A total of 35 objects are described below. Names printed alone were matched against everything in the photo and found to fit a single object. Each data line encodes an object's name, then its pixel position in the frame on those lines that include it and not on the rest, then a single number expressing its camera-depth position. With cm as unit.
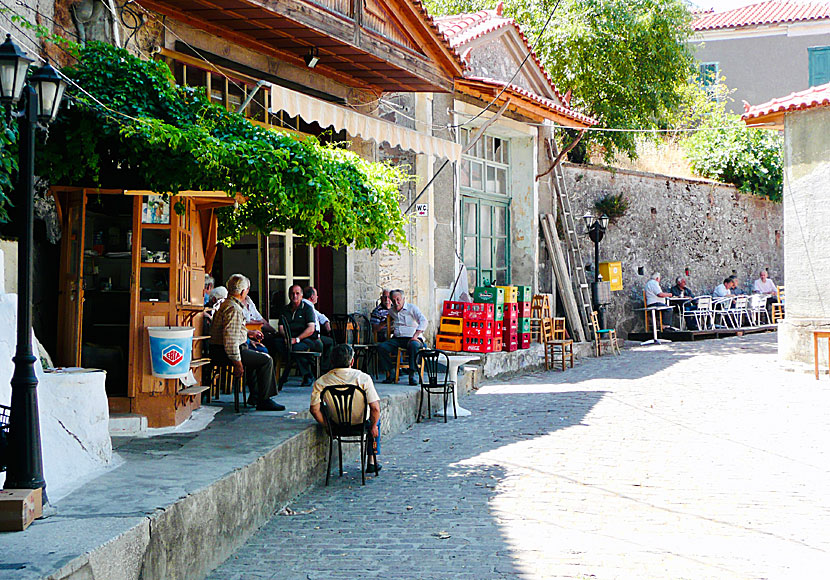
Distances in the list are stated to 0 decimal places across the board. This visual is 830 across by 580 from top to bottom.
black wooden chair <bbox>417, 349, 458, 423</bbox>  1000
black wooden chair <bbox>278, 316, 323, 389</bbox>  967
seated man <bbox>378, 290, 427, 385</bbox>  1112
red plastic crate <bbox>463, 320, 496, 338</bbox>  1366
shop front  689
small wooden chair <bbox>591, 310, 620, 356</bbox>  1766
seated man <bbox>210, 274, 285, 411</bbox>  806
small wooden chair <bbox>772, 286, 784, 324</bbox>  2334
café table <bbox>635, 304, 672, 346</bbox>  1989
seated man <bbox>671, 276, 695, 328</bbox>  2091
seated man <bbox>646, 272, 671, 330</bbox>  1998
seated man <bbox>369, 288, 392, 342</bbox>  1181
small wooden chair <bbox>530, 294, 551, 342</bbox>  1591
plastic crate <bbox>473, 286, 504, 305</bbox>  1422
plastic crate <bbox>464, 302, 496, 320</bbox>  1363
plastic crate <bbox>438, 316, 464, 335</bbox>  1368
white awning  911
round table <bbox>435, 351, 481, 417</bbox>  1028
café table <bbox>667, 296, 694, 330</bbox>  2083
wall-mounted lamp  1054
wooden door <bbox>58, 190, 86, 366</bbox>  684
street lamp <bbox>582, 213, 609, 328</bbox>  1806
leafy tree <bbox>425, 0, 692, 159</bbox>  2011
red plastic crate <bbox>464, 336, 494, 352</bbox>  1364
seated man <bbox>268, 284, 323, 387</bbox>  1025
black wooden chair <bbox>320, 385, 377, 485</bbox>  722
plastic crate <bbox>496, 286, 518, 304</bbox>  1455
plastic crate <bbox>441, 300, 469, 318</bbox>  1378
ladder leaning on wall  1789
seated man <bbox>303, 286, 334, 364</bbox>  1096
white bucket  678
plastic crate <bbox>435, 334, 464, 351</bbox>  1368
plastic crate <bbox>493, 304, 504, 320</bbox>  1413
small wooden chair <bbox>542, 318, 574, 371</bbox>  1523
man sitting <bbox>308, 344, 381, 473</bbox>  731
